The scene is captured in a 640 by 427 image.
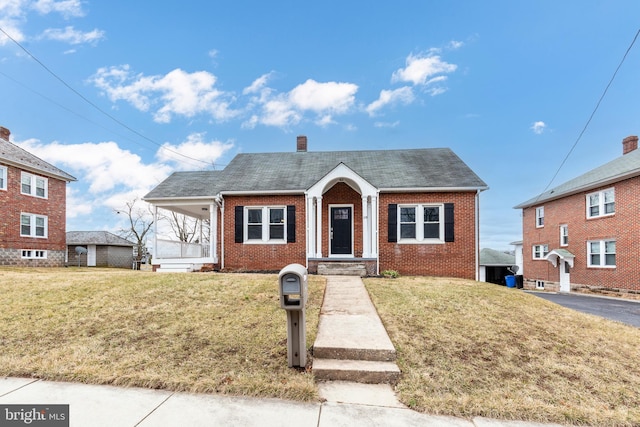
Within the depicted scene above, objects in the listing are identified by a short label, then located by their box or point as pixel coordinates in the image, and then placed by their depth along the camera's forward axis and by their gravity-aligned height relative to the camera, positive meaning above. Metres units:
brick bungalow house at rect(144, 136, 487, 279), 11.83 +0.45
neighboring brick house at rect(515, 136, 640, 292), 14.62 -0.14
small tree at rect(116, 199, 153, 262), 33.72 +0.36
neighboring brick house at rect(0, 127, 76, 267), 16.73 +1.22
